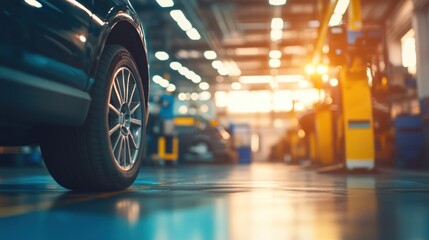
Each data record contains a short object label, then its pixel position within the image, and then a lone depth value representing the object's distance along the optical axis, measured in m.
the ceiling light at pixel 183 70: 21.07
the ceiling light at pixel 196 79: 23.49
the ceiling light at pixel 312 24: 14.73
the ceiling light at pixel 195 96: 25.71
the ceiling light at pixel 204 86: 25.40
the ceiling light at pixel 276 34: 15.77
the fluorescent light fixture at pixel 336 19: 12.17
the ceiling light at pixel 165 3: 11.30
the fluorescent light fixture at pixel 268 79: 24.61
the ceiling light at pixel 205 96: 26.62
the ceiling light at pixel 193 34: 14.16
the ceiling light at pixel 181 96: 24.75
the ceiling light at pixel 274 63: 20.62
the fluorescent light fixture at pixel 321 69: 8.39
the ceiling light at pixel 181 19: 12.23
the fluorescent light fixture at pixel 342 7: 10.57
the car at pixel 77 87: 1.55
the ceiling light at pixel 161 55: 17.10
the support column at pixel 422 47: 9.16
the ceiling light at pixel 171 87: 24.02
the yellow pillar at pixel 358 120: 5.23
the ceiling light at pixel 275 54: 18.72
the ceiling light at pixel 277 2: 12.01
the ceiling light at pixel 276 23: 14.38
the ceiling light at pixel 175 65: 19.78
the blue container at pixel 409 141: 8.09
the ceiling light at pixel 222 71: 21.73
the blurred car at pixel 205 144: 13.67
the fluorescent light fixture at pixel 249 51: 19.14
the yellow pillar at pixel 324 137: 8.45
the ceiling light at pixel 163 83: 22.54
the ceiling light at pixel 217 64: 19.83
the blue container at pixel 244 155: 15.16
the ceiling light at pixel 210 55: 17.99
